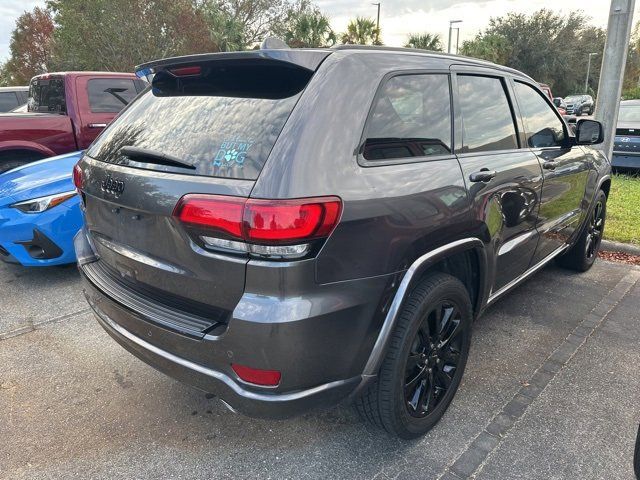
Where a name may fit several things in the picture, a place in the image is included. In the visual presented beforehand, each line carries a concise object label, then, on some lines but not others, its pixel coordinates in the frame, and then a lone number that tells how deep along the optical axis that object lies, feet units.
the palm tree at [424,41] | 105.29
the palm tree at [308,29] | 92.53
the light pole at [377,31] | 102.94
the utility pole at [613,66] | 18.39
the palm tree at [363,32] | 102.17
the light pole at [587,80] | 141.04
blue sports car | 12.69
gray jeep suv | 5.66
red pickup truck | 18.72
